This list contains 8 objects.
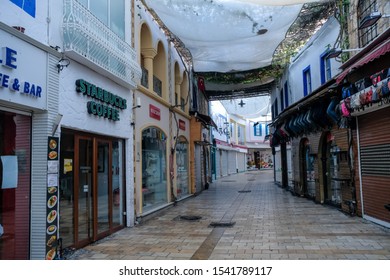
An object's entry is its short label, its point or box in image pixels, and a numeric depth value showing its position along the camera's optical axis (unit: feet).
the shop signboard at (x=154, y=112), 33.60
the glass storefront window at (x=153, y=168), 32.63
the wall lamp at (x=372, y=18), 19.77
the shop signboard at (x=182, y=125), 46.01
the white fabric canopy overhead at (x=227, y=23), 25.86
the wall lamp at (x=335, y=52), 26.47
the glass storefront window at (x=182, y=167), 44.73
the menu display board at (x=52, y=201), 17.15
